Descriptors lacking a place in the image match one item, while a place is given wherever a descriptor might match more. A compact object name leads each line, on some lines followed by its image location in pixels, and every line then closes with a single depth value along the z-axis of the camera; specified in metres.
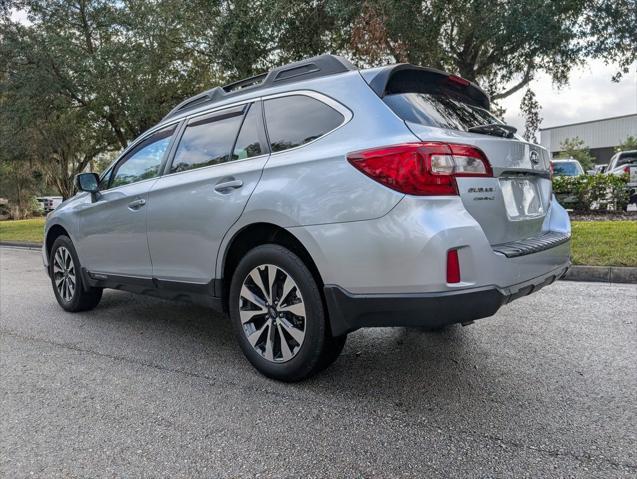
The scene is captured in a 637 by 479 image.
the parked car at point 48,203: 31.55
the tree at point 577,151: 49.72
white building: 57.03
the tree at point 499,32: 9.23
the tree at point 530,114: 13.18
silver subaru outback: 2.56
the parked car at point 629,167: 12.38
